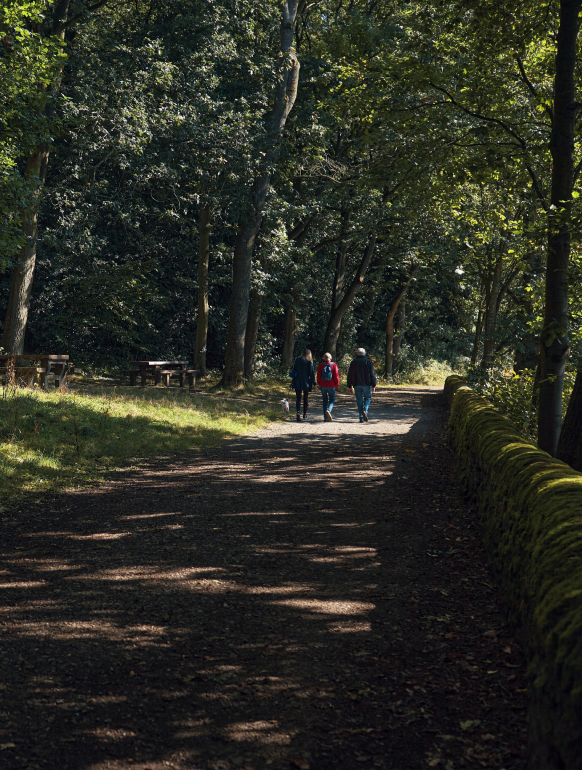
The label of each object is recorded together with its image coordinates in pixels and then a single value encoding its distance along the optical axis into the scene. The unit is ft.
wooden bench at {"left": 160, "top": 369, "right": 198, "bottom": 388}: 70.54
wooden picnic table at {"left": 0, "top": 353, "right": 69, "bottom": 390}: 49.69
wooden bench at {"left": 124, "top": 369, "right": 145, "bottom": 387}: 70.99
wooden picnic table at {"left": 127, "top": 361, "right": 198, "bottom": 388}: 69.41
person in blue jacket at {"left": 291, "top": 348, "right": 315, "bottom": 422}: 54.03
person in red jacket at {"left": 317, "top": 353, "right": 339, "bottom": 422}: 55.31
